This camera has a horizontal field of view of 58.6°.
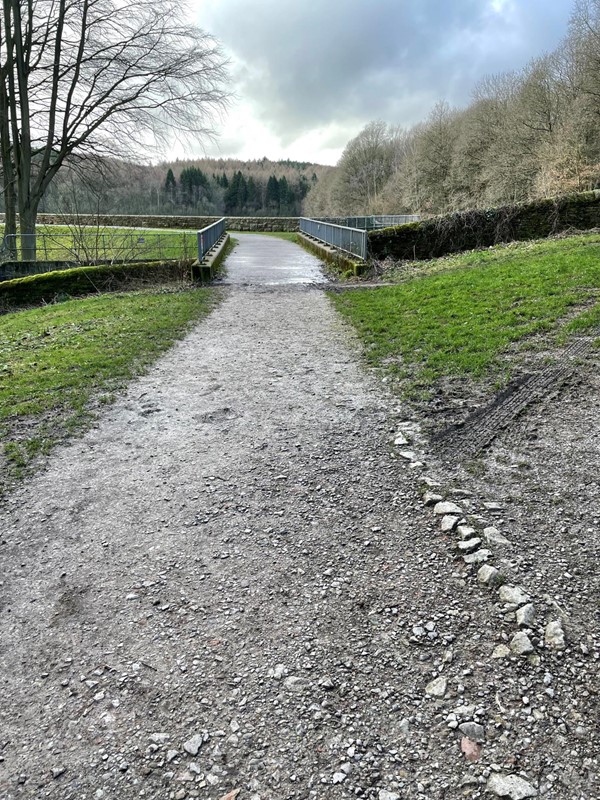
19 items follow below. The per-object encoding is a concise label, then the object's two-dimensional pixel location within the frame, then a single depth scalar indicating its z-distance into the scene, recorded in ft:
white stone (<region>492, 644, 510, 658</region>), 7.91
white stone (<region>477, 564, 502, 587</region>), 9.33
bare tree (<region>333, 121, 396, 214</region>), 198.39
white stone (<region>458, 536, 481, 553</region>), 10.23
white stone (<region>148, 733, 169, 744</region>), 6.87
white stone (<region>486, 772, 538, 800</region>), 6.02
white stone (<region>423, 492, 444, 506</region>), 11.94
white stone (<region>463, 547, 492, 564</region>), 9.87
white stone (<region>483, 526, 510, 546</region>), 10.34
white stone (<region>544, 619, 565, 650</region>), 7.96
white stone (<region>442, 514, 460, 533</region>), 10.96
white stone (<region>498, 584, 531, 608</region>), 8.79
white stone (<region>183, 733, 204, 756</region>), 6.75
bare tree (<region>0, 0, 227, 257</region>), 58.08
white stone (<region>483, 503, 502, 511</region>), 11.49
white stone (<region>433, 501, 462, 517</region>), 11.48
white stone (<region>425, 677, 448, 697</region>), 7.39
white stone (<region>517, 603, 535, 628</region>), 8.36
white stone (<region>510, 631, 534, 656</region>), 7.89
